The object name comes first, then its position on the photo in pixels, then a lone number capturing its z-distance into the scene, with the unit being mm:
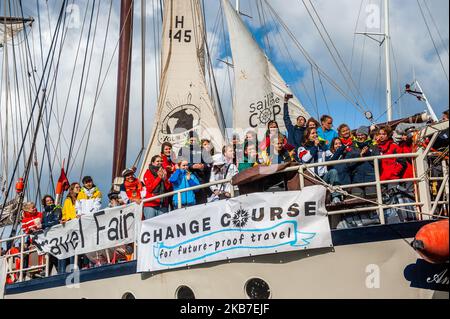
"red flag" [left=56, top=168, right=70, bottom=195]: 15992
